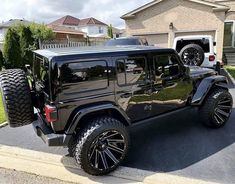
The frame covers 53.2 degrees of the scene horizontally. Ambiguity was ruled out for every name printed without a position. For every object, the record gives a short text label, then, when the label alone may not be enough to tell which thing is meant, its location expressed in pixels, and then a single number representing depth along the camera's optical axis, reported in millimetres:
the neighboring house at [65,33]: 32369
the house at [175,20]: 14266
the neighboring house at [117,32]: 52809
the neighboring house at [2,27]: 34038
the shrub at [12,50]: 13883
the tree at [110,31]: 40297
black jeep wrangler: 3162
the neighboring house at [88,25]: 54188
